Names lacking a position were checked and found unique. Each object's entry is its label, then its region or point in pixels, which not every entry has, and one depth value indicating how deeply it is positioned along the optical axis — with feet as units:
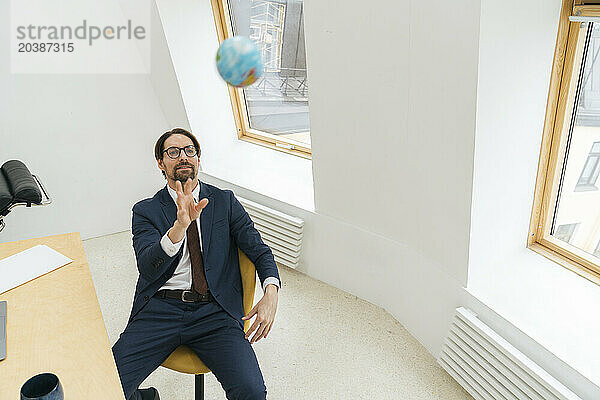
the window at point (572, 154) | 6.97
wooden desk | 4.73
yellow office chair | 6.74
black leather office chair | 8.10
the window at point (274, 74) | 11.53
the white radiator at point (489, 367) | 6.51
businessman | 6.46
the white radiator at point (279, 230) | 11.05
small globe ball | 6.07
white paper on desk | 6.40
